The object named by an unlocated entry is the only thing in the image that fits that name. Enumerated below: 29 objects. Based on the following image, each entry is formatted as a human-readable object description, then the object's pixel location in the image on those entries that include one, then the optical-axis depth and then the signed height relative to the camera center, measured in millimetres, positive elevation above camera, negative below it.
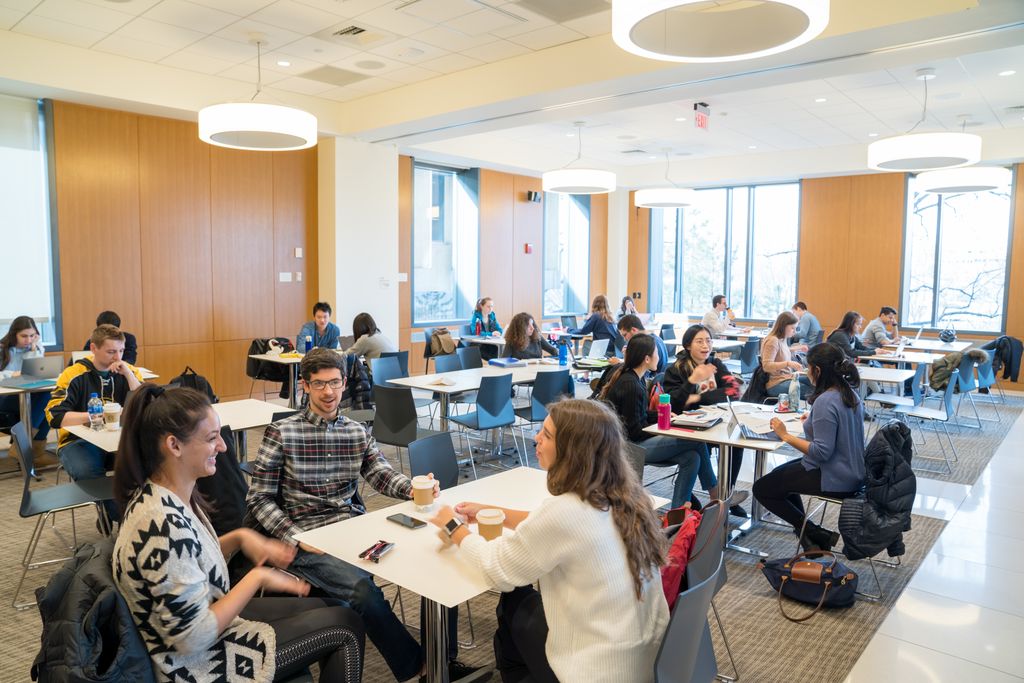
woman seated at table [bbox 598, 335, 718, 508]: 4562 -816
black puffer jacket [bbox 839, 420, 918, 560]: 3500 -1040
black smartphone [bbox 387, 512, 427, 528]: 2582 -843
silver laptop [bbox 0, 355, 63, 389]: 5762 -703
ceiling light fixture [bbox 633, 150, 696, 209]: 10742 +1410
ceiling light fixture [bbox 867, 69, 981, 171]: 6395 +1287
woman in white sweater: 1979 -757
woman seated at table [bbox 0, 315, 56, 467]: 5988 -672
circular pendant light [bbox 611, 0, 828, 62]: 3566 +1343
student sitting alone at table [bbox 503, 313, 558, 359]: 7355 -488
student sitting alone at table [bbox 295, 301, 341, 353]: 8039 -470
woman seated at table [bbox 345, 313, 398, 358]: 7398 -532
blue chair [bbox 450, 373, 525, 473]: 5527 -910
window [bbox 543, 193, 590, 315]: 13469 +713
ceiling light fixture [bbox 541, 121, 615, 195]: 9016 +1396
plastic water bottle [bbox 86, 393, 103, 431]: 3991 -699
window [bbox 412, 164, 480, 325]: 11172 +729
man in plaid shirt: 2578 -771
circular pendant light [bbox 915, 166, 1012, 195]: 8203 +1310
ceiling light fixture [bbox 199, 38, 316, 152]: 5789 +1357
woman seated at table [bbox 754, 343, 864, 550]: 3791 -782
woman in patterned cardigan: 1812 -772
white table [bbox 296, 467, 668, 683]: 2137 -867
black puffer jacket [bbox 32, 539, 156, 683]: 1630 -807
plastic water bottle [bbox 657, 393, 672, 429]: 4332 -751
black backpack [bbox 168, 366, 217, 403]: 4230 -560
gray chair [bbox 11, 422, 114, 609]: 3523 -1076
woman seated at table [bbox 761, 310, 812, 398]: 6781 -650
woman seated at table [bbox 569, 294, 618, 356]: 9383 -450
